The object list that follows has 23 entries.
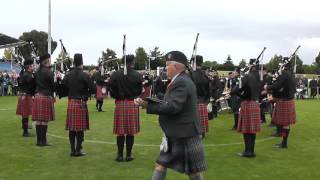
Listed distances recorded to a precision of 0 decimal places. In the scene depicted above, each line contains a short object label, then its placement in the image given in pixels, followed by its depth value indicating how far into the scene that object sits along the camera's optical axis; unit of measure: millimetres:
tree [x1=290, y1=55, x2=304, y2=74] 58344
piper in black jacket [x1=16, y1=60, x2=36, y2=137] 11547
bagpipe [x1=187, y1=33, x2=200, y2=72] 10418
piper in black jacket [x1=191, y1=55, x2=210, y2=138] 10586
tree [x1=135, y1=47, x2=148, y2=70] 40338
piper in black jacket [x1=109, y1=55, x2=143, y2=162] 8781
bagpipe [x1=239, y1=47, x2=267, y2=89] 10050
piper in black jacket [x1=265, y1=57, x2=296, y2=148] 10453
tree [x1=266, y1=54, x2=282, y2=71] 47406
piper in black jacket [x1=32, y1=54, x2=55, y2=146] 10164
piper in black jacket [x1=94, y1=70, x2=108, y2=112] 18188
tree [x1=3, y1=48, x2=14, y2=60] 52650
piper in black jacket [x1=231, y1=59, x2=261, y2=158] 9328
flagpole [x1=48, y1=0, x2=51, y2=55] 25328
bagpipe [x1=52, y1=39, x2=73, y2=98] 9781
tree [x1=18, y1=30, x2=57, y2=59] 56519
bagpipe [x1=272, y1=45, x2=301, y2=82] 10617
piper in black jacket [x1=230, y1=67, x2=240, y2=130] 14208
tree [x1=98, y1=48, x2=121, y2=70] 42869
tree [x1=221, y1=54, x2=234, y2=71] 48831
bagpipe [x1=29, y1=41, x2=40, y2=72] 12165
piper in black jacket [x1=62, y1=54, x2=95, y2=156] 9180
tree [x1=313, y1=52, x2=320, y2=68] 65125
